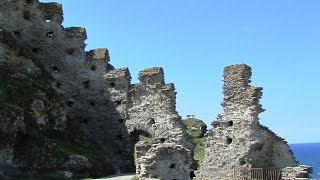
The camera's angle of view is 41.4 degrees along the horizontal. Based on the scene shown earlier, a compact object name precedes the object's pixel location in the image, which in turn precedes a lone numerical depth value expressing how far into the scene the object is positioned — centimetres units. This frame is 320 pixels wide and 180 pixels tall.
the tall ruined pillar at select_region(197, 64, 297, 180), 2452
